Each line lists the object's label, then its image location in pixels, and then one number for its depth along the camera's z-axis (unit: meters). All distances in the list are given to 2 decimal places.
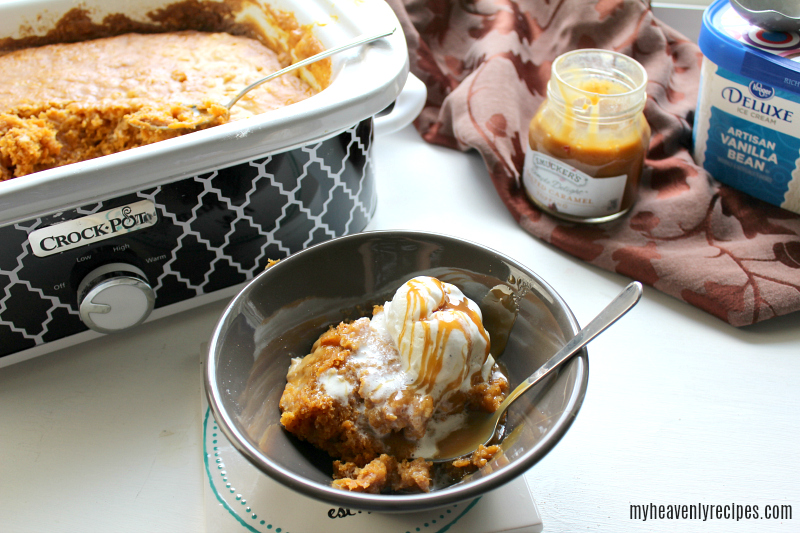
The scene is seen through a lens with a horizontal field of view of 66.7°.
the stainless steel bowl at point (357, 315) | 0.47
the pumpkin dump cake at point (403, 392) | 0.55
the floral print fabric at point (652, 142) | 0.81
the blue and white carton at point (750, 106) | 0.79
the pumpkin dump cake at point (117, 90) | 0.74
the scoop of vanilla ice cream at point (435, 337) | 0.56
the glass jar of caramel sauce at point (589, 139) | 0.82
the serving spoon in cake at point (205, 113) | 0.74
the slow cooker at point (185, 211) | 0.59
